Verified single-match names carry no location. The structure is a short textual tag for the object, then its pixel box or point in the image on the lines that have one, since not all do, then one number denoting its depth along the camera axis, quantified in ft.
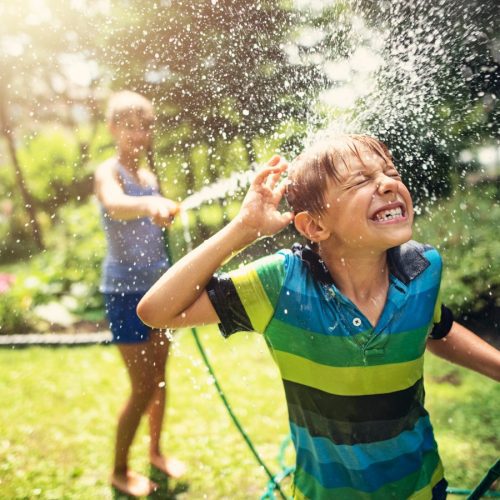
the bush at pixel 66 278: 17.66
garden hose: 7.31
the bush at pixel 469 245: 12.13
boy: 4.28
